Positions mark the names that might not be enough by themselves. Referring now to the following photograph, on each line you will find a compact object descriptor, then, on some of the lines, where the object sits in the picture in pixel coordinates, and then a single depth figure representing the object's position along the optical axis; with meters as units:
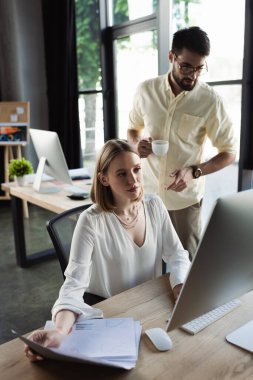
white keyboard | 1.07
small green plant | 3.05
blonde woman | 1.37
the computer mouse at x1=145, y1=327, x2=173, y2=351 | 0.98
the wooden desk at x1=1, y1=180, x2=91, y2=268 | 2.57
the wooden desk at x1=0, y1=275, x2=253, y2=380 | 0.89
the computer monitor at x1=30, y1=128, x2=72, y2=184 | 2.52
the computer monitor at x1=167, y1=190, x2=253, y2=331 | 0.80
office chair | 1.46
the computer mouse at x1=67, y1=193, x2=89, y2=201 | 2.65
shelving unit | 4.93
